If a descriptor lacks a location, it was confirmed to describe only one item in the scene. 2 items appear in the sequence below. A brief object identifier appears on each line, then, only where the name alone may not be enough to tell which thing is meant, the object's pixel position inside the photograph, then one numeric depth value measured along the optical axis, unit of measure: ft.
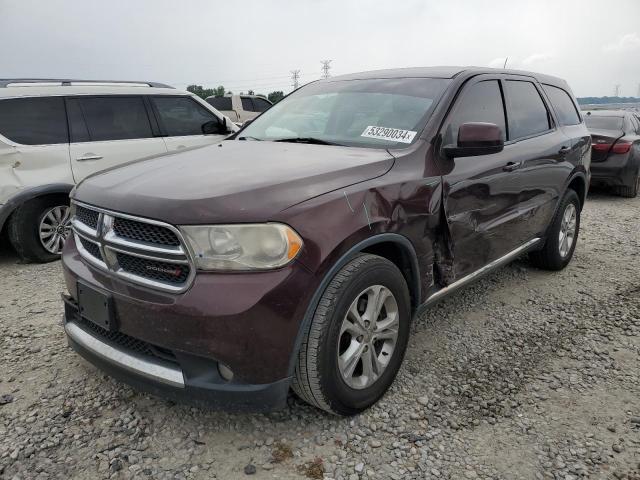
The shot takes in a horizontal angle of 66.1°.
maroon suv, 6.42
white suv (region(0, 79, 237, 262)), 15.60
